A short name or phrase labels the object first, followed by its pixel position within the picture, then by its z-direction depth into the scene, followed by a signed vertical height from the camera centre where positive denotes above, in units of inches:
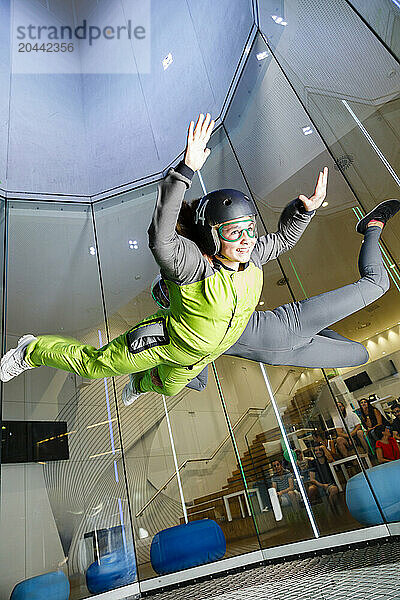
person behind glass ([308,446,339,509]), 134.2 +7.9
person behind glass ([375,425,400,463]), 117.4 +10.3
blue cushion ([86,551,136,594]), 138.5 -3.0
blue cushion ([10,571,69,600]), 130.3 -2.0
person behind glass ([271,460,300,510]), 143.2 +9.0
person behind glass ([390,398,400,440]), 116.4 +15.3
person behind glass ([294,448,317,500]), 139.7 +11.2
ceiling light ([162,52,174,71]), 195.8 +193.4
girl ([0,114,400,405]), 60.4 +33.7
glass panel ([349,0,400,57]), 92.1 +91.8
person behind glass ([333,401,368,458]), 127.6 +17.9
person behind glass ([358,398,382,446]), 122.7 +19.2
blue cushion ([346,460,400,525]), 115.4 -0.4
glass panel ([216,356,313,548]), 142.7 +19.5
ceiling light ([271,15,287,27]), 148.9 +152.5
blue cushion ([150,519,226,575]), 142.1 -1.4
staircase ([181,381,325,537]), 146.3 +18.0
